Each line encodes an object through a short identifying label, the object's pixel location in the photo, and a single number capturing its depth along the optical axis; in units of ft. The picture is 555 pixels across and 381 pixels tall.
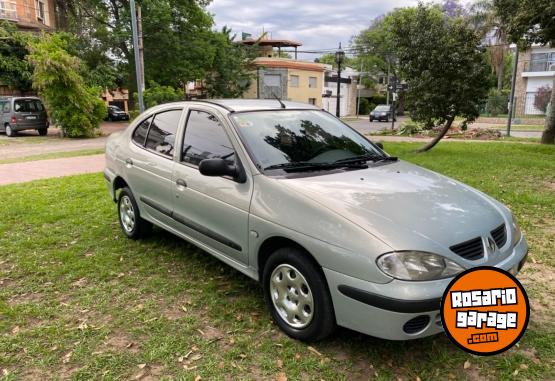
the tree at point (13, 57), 88.12
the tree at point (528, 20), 34.14
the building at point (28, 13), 100.37
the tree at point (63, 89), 61.77
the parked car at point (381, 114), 130.82
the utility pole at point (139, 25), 78.38
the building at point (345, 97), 175.01
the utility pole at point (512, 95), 66.32
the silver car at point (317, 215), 8.45
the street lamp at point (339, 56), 54.56
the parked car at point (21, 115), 67.67
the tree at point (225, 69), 109.14
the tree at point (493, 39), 131.85
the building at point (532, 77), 137.28
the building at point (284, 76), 136.59
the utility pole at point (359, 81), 185.98
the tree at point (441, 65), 36.73
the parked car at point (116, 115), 112.27
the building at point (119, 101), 144.46
